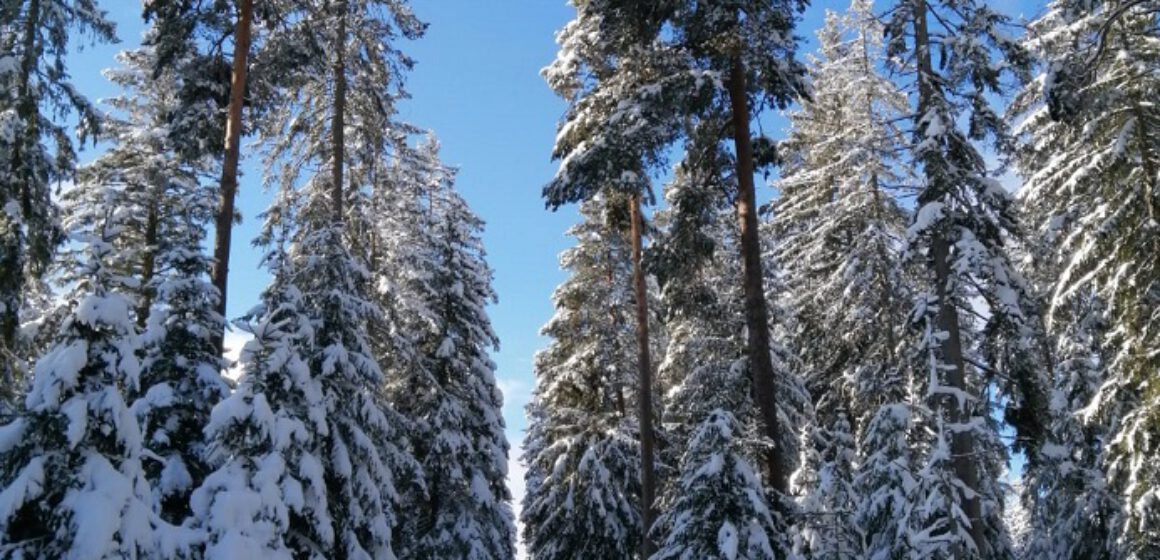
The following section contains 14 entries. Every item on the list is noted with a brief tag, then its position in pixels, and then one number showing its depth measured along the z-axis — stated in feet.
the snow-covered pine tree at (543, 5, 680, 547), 43.57
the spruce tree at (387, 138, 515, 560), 66.69
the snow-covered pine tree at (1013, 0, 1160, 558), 48.34
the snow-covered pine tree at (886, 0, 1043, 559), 42.37
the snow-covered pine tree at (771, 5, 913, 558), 61.57
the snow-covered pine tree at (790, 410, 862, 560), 47.75
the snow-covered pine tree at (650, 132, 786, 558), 35.81
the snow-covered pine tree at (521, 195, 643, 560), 77.87
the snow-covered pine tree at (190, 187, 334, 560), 30.58
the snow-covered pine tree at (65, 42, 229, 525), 33.96
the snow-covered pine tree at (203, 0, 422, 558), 43.78
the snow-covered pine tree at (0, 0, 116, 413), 42.34
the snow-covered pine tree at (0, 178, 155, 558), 25.21
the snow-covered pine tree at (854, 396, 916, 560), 44.62
